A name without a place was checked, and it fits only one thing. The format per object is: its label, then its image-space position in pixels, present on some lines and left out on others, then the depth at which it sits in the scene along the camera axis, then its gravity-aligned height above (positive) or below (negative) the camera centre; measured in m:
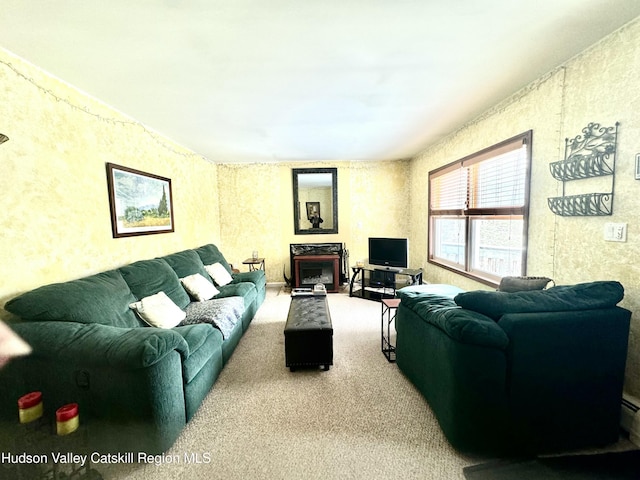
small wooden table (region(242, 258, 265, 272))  4.79 -0.73
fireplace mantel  5.07 -0.60
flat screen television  4.37 -0.55
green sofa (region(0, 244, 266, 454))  1.47 -0.85
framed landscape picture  2.58 +0.26
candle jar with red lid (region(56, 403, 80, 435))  1.31 -0.97
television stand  4.38 -1.09
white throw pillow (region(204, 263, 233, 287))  3.65 -0.71
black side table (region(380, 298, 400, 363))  2.53 -1.30
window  2.49 +0.09
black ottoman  2.33 -1.09
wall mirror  5.21 +0.39
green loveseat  1.40 -0.82
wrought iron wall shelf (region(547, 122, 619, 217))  1.68 +0.35
